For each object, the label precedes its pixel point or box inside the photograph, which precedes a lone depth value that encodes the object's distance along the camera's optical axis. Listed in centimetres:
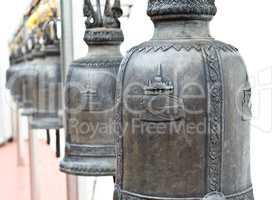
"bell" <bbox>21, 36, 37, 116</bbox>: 314
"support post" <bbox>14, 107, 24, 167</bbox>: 837
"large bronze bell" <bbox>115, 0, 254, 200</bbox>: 133
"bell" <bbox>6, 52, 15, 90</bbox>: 479
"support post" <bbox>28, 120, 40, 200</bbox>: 553
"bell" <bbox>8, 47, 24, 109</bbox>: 385
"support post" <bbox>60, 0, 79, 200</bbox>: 332
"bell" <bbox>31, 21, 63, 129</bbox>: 291
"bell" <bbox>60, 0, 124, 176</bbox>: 195
